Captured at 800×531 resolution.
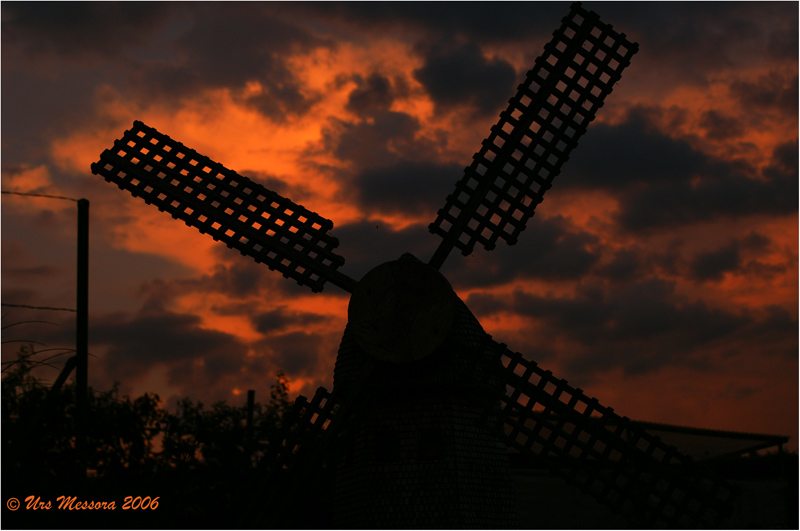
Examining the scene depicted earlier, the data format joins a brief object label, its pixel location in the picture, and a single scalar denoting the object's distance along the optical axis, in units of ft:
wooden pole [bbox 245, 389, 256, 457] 63.82
